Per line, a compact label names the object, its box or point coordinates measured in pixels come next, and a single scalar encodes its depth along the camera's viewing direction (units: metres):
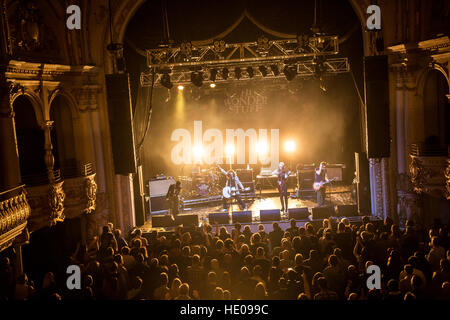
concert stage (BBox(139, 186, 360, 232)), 14.65
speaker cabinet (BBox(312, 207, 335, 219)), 14.01
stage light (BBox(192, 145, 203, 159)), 23.41
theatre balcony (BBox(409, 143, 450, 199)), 12.20
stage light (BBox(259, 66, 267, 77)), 15.07
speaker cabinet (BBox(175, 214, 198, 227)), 14.51
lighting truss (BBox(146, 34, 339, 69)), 13.72
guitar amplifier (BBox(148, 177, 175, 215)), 17.83
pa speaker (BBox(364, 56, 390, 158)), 11.94
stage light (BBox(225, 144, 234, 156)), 23.86
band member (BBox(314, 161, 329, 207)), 16.76
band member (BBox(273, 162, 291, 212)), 16.24
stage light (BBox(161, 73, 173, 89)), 14.62
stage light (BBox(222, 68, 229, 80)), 14.95
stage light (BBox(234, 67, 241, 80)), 15.05
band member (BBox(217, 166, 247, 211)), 17.25
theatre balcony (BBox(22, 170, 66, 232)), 11.62
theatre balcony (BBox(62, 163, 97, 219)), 12.95
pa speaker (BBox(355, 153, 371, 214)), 15.59
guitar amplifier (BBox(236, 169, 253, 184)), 20.08
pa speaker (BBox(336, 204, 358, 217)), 14.62
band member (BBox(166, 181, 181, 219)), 16.48
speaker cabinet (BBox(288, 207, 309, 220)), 14.21
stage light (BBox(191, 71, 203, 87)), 14.73
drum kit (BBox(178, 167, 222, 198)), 19.78
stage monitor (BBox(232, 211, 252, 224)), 14.83
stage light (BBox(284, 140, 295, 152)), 23.33
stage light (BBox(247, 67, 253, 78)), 14.85
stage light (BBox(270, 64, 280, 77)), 14.85
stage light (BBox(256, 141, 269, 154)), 23.75
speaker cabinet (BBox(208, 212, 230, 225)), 14.72
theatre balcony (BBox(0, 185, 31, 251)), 9.29
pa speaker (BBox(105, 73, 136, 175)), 12.49
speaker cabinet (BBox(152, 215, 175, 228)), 14.98
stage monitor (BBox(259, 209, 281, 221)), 14.61
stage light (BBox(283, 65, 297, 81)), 14.50
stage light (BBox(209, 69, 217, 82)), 14.88
